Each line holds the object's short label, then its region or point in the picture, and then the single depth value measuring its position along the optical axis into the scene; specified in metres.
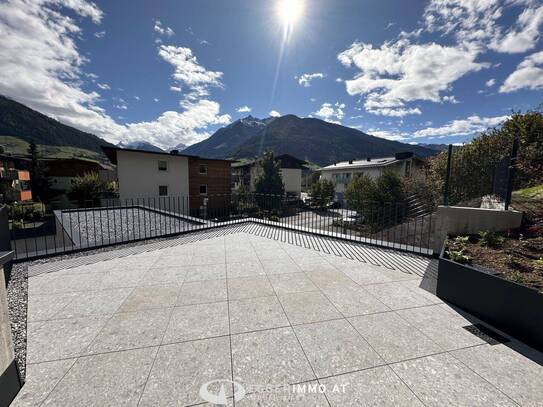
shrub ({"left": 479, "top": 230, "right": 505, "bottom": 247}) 3.45
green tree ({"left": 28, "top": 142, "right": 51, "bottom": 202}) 23.83
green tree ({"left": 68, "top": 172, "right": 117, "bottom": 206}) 15.98
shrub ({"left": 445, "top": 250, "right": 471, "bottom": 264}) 2.74
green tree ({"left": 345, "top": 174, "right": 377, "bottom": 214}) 12.44
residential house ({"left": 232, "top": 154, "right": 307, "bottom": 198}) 37.78
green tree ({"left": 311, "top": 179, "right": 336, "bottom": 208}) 25.70
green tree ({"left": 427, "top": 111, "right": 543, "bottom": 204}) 8.63
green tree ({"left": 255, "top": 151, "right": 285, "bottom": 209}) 26.08
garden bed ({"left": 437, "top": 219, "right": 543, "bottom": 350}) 2.03
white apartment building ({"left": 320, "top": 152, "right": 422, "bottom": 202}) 27.81
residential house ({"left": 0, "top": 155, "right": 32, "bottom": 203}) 16.48
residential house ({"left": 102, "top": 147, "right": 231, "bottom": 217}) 19.41
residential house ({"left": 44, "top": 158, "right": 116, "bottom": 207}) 26.39
